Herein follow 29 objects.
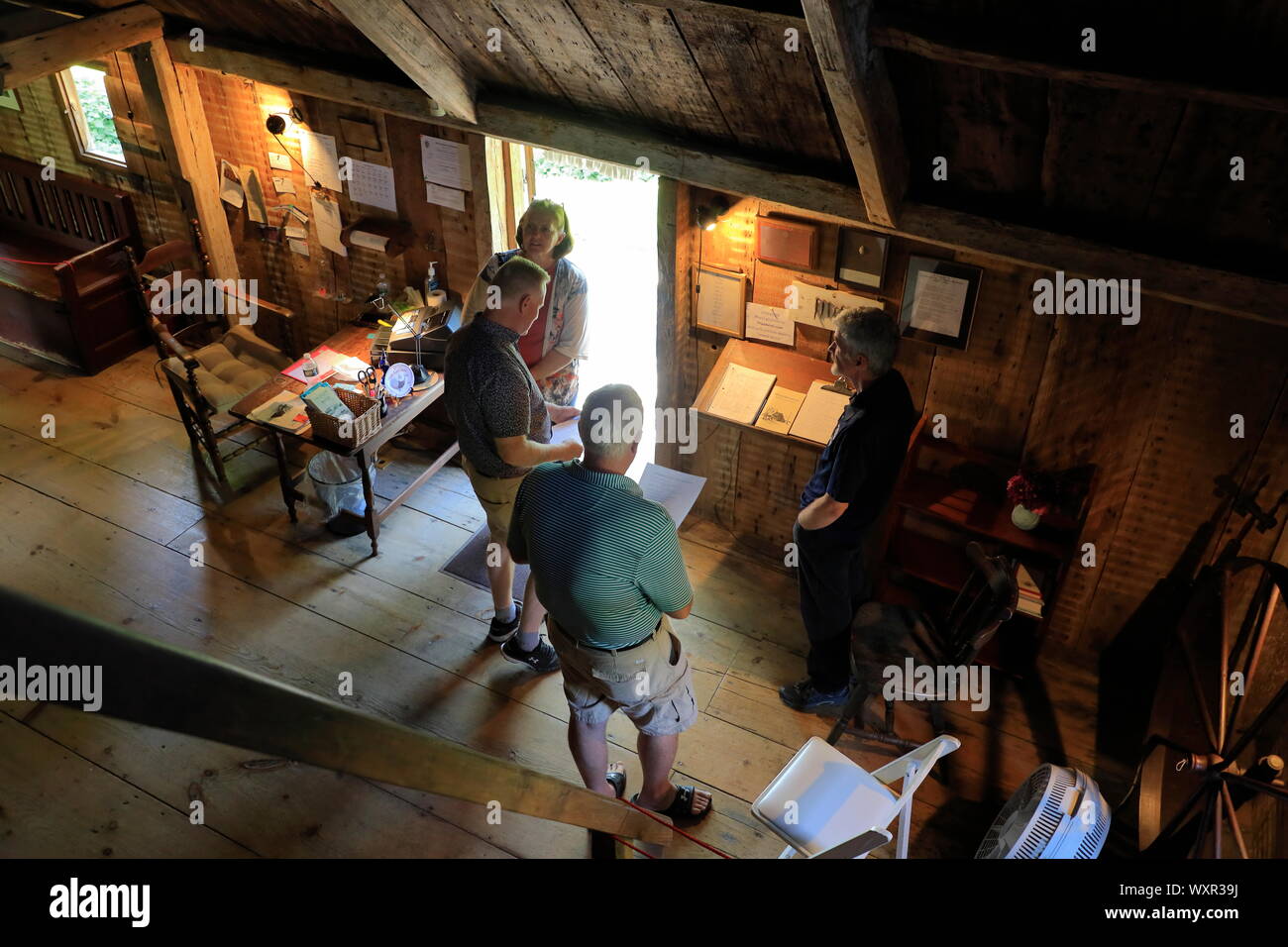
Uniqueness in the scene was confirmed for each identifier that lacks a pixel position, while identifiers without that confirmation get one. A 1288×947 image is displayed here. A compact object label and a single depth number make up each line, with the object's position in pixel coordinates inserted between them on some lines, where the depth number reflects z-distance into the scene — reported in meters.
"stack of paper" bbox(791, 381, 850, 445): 4.29
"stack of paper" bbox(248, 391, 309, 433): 4.74
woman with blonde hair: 4.25
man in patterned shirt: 3.54
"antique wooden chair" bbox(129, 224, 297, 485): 5.22
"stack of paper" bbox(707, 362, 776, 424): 4.45
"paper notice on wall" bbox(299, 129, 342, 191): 5.39
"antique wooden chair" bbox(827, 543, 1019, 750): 3.41
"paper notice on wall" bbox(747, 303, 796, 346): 4.52
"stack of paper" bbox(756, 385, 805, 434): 4.36
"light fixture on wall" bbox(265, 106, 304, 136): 5.35
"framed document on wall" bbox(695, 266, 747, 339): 4.56
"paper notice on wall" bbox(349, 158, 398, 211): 5.34
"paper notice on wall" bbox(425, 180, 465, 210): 5.16
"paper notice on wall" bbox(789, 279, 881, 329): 4.27
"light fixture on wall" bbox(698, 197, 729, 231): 4.34
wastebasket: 5.11
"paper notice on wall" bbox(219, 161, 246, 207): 5.84
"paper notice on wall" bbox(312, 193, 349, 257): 5.64
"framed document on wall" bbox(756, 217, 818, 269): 4.20
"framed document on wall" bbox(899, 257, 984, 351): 3.95
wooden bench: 6.24
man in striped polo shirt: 2.79
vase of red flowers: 3.93
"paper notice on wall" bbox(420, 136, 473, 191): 5.01
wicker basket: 4.50
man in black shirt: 3.43
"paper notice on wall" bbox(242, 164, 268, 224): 5.80
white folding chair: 2.90
